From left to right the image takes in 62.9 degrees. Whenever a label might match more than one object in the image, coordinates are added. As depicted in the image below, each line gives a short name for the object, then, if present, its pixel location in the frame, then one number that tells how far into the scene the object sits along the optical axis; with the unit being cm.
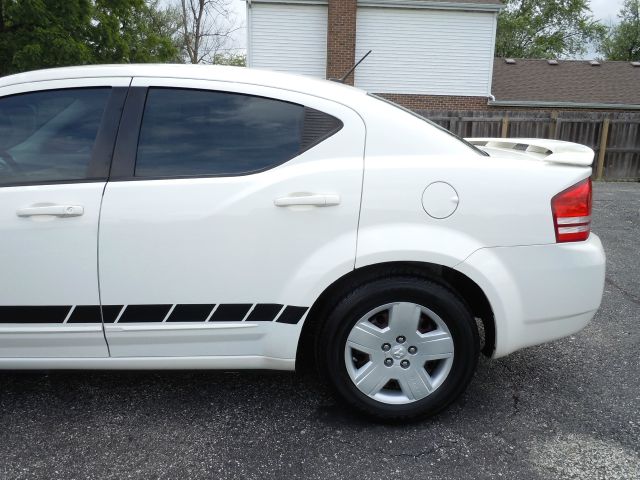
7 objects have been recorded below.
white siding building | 1591
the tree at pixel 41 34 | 1236
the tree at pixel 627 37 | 3619
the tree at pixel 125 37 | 1441
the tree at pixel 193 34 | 3281
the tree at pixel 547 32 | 3669
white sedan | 229
